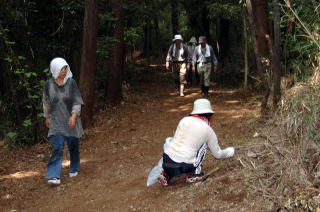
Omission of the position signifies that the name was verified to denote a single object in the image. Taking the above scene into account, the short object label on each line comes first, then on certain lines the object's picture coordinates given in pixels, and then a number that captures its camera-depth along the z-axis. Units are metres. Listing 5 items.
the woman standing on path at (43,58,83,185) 6.28
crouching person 5.27
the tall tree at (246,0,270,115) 8.25
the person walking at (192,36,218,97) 12.64
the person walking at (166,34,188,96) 13.12
